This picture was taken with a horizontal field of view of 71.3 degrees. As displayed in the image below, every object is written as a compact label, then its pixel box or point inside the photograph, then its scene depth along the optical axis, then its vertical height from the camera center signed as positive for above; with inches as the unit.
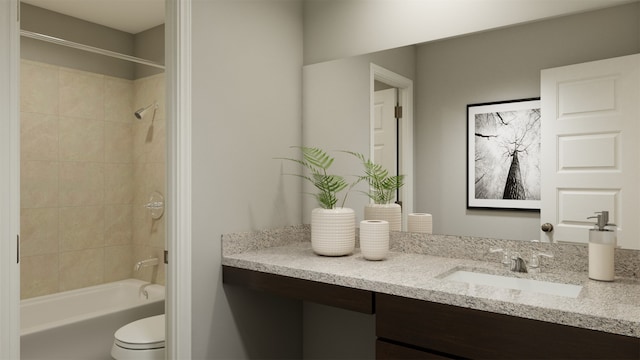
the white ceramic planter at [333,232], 75.9 -8.8
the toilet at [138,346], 80.2 -30.0
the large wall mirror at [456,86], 63.9 +16.2
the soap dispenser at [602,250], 58.3 -9.0
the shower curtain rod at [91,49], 102.0 +33.2
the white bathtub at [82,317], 95.6 -34.6
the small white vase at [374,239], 72.5 -9.5
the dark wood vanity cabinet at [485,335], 45.3 -17.2
